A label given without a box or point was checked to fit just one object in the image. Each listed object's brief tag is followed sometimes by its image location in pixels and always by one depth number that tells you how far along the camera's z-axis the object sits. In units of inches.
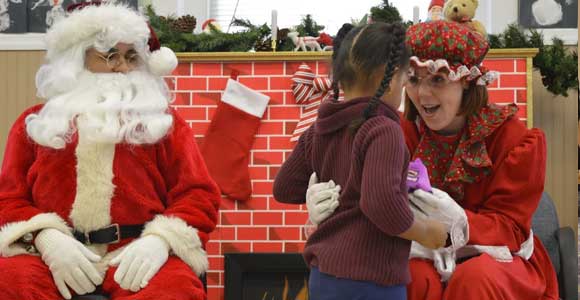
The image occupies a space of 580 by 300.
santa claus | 89.0
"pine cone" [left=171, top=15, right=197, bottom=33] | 143.4
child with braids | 68.6
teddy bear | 135.5
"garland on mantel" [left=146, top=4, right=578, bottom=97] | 140.1
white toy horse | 138.9
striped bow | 135.5
